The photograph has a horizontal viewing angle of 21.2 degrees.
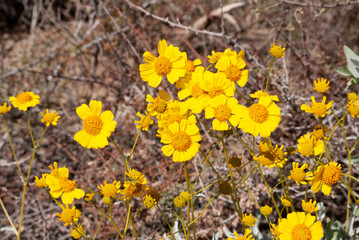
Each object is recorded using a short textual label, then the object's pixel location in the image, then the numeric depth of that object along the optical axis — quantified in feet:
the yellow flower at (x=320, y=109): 2.28
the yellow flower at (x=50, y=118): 2.55
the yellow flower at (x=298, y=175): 2.27
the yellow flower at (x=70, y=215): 2.35
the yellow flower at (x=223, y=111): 2.26
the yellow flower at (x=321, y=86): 2.35
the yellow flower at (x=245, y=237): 2.27
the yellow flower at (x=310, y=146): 2.29
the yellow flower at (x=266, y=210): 2.30
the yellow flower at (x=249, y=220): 2.30
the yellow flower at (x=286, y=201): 2.30
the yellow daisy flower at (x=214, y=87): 2.30
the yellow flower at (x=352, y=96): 2.32
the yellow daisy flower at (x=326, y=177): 2.27
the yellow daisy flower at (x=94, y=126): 2.32
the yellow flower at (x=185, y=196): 2.27
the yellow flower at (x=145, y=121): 2.33
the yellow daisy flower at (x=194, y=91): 2.30
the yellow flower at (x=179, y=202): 2.26
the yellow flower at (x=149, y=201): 2.27
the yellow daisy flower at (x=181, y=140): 2.26
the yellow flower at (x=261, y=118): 2.25
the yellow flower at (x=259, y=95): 2.32
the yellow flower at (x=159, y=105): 2.31
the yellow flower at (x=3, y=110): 2.53
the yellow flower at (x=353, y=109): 2.28
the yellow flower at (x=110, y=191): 2.29
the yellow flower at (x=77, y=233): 2.35
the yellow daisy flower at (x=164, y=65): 2.35
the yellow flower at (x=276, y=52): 2.33
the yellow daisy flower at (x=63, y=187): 2.32
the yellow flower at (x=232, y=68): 2.31
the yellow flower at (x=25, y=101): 2.61
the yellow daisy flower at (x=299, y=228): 2.21
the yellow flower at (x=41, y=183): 2.36
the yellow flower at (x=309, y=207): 2.28
